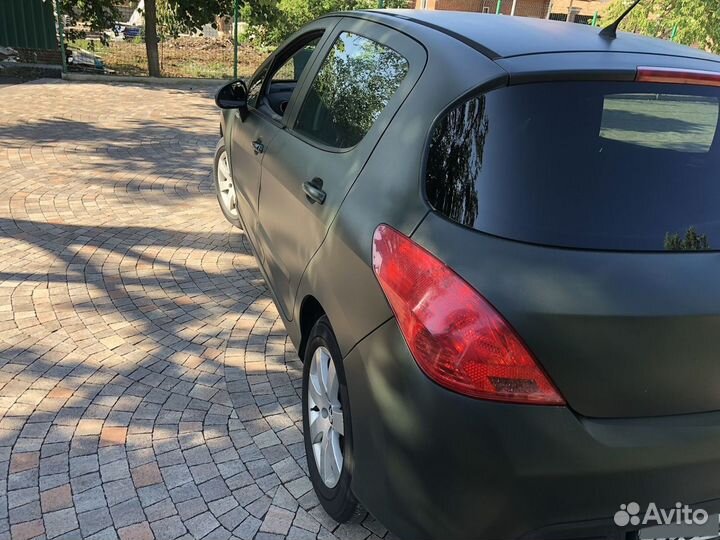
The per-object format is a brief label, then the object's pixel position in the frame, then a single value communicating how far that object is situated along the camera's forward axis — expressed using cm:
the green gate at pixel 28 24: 1298
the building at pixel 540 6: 3391
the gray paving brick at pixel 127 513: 234
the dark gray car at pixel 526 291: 155
